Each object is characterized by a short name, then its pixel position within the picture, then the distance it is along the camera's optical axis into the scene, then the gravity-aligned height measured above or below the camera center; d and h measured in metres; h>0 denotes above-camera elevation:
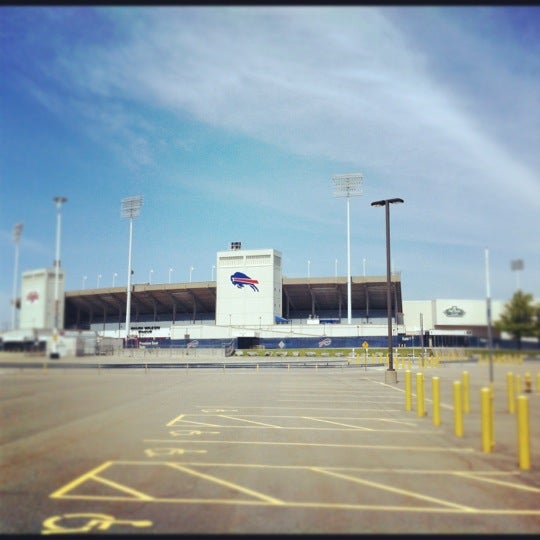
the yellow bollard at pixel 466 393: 9.99 -1.46
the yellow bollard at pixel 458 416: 10.05 -1.82
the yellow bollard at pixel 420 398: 12.90 -1.92
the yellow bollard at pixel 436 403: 11.37 -1.80
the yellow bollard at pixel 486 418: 8.41 -1.60
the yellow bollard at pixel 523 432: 7.42 -1.60
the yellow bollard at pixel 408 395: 14.44 -2.02
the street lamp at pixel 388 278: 24.22 +2.51
